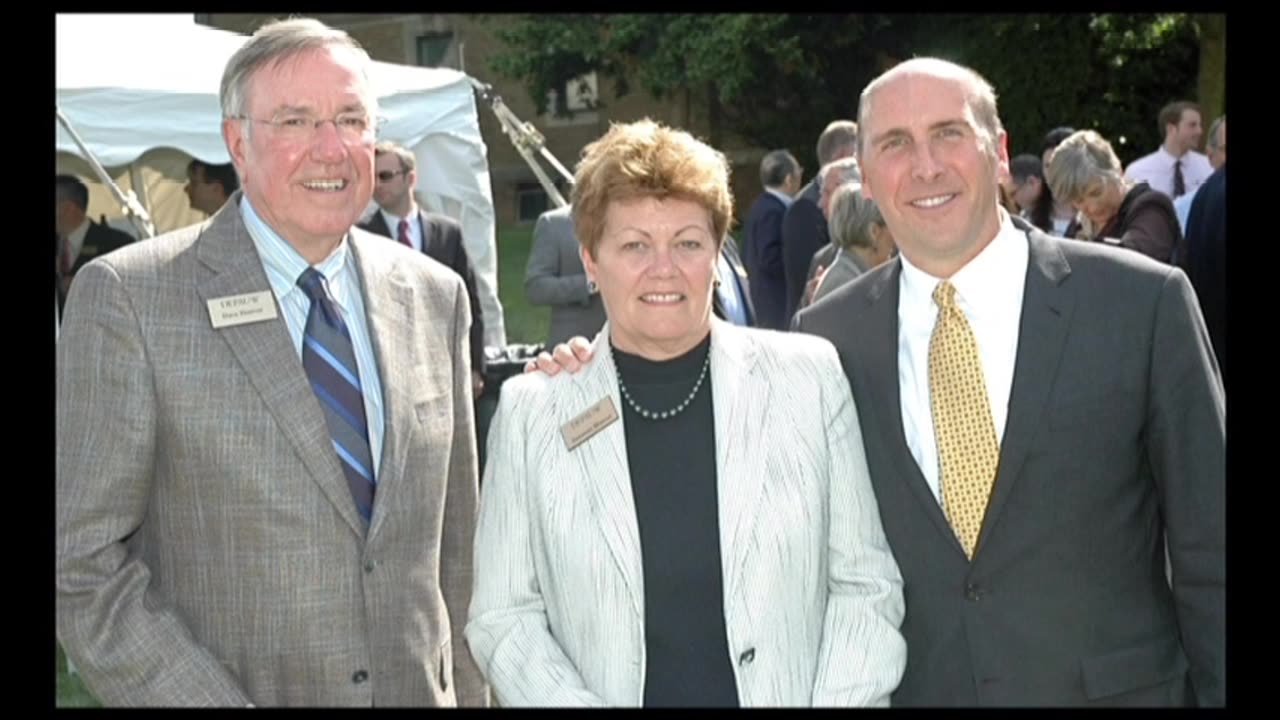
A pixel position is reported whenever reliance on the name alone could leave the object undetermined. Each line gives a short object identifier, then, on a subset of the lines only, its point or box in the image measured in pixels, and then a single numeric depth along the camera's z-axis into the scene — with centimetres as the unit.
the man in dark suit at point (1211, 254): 758
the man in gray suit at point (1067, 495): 276
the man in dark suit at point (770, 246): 979
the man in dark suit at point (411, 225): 729
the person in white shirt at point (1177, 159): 1066
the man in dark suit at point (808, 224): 877
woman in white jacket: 268
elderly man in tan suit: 267
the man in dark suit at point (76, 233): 814
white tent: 861
